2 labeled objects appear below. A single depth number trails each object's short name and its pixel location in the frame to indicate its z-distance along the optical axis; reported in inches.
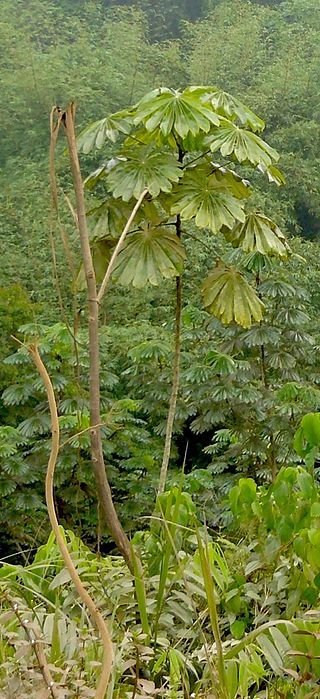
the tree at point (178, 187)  313.8
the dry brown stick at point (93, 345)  206.7
